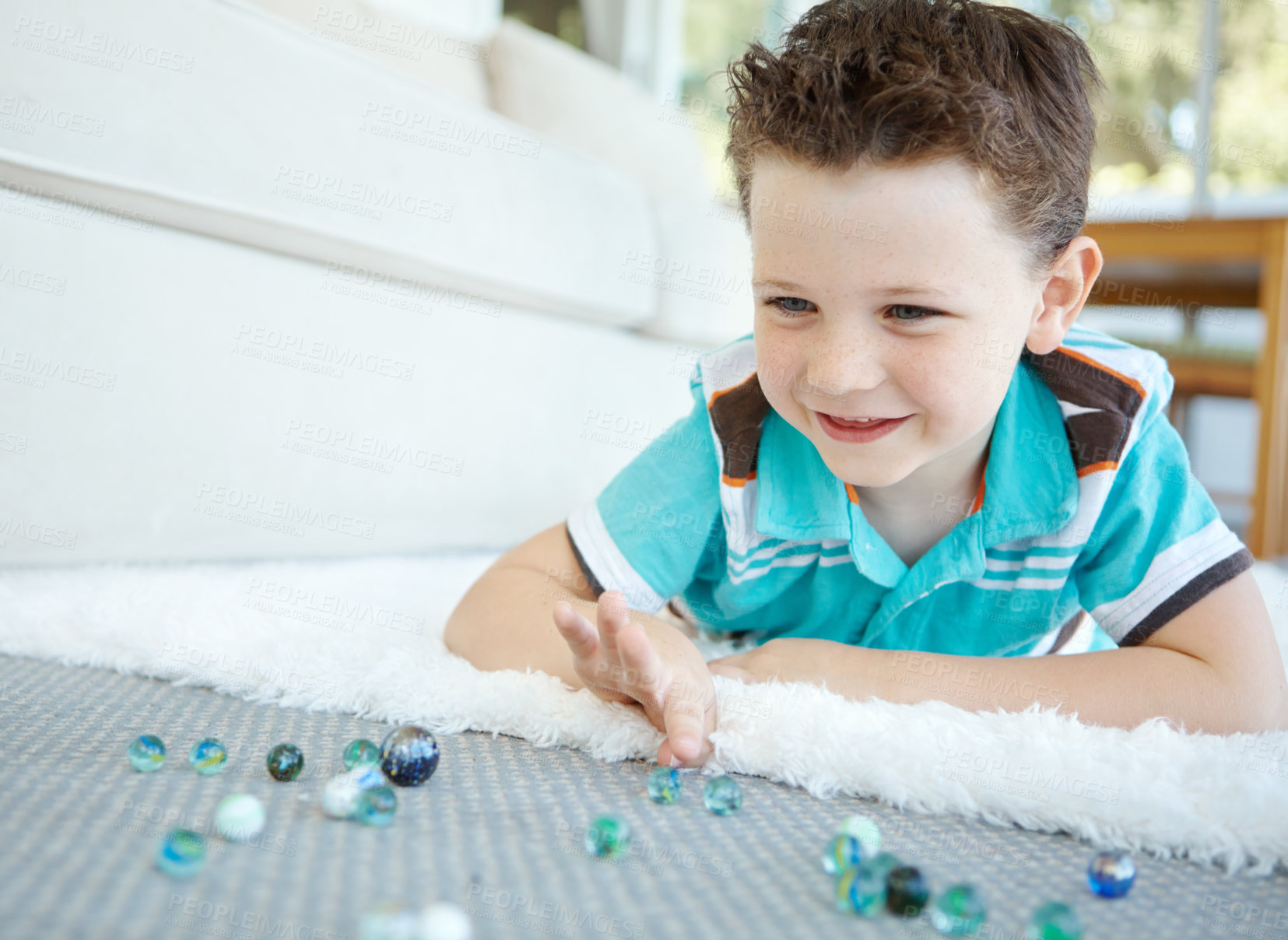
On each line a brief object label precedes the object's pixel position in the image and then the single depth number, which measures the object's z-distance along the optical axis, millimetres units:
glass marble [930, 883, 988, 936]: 417
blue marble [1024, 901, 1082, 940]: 405
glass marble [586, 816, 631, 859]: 473
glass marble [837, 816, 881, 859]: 507
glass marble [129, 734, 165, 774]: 557
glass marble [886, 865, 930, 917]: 429
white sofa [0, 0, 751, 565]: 967
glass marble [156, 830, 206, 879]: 418
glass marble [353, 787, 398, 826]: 502
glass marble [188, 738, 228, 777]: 564
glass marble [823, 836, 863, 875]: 466
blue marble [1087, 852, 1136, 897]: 469
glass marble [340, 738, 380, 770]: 580
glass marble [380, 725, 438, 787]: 562
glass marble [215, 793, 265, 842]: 464
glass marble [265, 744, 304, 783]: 557
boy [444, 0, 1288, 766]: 682
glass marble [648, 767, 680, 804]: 572
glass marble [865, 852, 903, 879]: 437
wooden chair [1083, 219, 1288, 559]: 2207
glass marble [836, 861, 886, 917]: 430
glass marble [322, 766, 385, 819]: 504
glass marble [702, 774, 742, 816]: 555
